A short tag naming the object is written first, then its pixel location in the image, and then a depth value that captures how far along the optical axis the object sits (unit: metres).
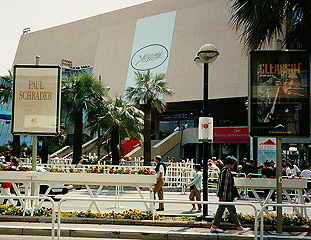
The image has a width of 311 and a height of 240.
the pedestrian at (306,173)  19.12
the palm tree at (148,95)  26.31
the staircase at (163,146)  37.76
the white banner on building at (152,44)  42.16
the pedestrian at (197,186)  13.61
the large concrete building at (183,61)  36.78
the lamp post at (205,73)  10.32
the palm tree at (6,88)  28.47
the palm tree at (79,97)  26.66
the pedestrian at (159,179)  13.05
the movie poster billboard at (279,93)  9.20
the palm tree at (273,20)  9.95
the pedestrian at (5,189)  12.37
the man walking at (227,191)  8.84
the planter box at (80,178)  10.74
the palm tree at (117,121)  26.66
